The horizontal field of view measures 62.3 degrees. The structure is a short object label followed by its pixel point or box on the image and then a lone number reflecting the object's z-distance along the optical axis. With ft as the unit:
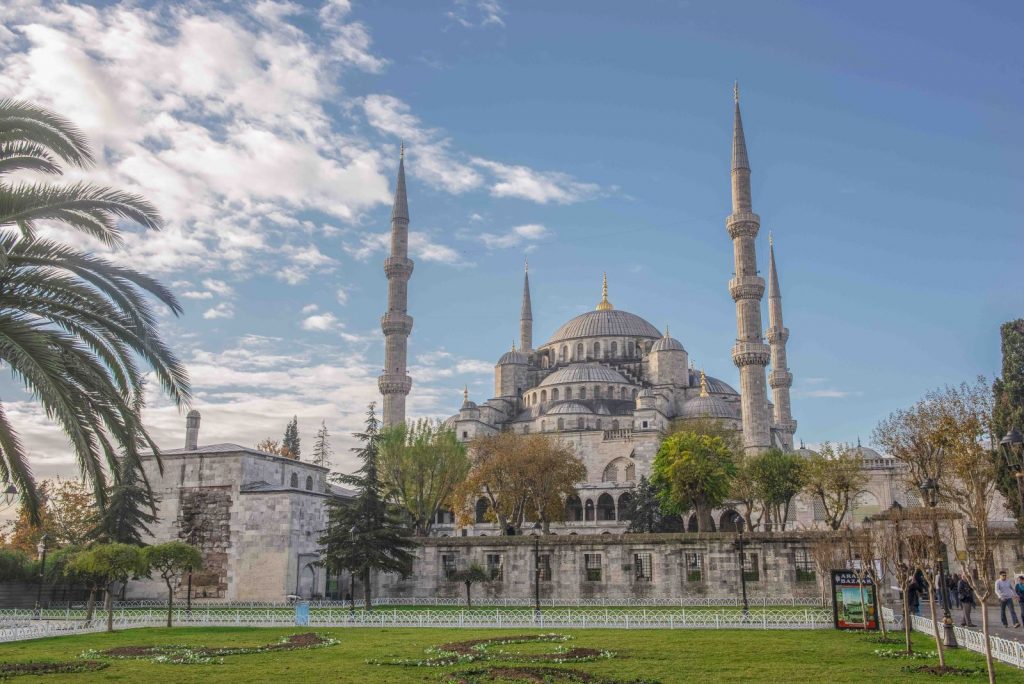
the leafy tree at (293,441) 216.43
